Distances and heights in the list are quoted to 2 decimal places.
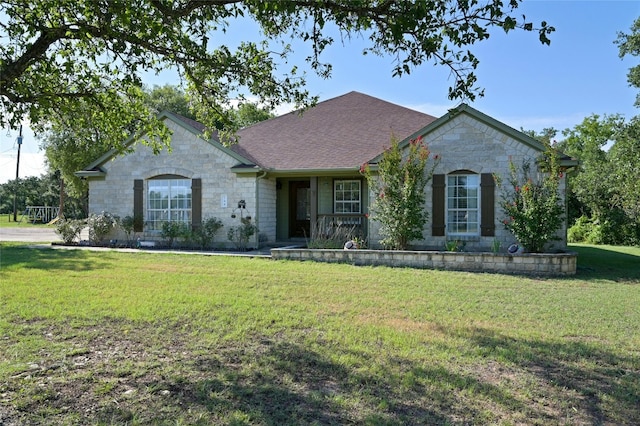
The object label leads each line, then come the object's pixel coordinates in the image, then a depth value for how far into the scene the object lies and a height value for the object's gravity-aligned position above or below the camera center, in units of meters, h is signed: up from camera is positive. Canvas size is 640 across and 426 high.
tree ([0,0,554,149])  4.75 +2.09
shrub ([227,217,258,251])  14.96 -0.47
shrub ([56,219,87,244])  16.92 -0.41
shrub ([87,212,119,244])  16.31 -0.25
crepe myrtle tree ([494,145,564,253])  11.33 +0.28
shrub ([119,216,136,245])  16.22 -0.25
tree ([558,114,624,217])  23.11 +2.53
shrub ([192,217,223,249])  15.22 -0.49
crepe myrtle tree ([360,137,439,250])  12.28 +0.64
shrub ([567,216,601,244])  23.30 -0.60
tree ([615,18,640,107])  16.12 +6.23
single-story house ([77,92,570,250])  13.30 +1.45
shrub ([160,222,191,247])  15.45 -0.43
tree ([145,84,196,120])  36.91 +9.96
